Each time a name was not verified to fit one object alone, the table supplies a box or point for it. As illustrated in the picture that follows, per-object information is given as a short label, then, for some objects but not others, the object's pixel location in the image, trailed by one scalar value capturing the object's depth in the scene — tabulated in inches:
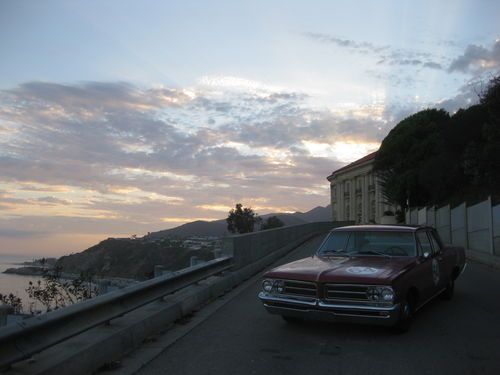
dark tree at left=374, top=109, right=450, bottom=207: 2091.5
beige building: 3484.3
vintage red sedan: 278.7
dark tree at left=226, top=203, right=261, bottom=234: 3331.7
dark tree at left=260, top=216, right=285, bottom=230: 3409.9
